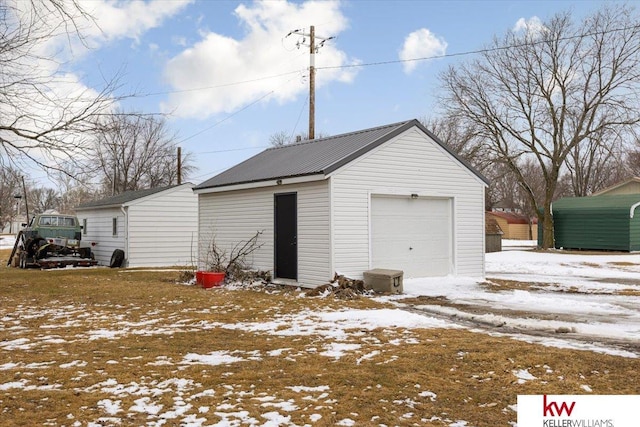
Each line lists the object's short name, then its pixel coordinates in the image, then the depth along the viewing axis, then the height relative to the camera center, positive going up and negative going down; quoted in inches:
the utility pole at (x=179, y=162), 1198.6 +167.4
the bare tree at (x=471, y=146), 1151.6 +200.6
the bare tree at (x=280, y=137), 2073.6 +388.3
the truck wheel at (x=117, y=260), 805.9 -41.9
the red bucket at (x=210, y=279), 512.4 -46.5
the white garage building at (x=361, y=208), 471.5 +23.7
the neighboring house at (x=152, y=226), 816.9 +11.5
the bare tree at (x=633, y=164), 1813.1 +241.6
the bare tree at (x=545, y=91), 1081.4 +308.3
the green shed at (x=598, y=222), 1058.1 +16.5
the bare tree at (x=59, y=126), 356.8 +78.4
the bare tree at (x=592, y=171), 1728.6 +221.1
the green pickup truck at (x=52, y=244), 792.9 -15.8
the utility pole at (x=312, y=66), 784.3 +261.5
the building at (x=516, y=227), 1943.9 +13.2
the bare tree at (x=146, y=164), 1611.7 +220.7
